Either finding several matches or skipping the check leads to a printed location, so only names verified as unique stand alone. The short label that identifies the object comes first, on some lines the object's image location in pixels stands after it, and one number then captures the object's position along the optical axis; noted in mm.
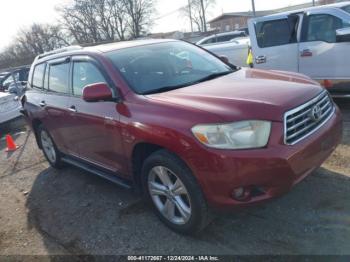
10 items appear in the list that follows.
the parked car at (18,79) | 11203
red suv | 2775
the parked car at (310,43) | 6250
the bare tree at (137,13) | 55562
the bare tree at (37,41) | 59738
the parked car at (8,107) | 10127
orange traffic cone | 7936
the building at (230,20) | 57875
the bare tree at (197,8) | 58700
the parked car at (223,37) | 18338
